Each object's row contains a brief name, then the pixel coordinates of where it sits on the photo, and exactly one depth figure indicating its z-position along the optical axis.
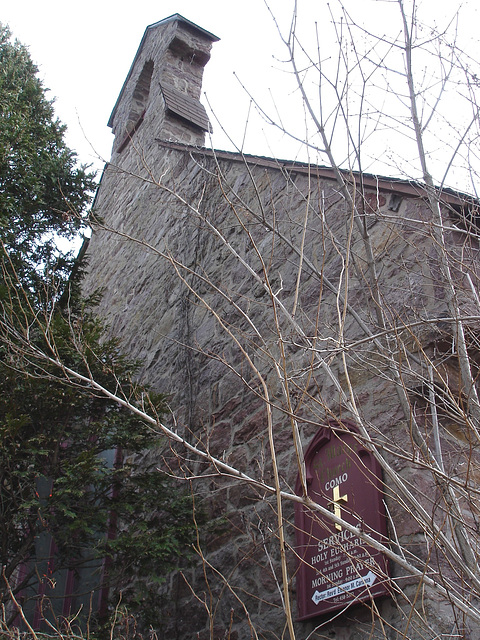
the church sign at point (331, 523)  3.66
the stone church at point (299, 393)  3.25
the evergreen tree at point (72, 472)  4.33
